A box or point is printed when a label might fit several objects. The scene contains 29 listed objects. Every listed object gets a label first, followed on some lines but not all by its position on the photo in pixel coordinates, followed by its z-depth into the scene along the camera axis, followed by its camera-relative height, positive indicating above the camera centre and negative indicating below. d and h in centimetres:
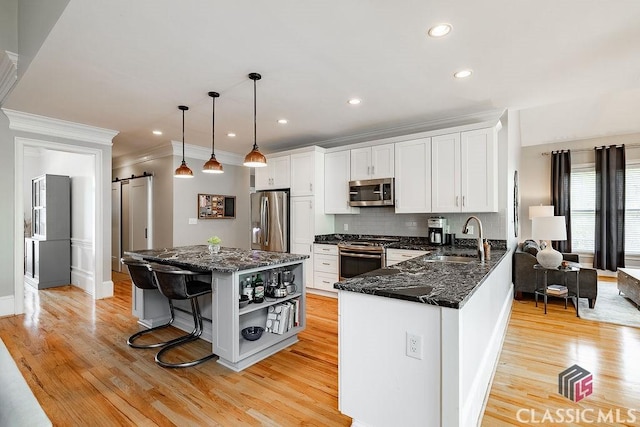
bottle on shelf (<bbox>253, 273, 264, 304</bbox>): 281 -72
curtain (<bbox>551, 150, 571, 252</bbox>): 653 +44
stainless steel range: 435 -64
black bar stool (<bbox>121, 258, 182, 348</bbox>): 282 -59
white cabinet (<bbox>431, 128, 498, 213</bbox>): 382 +51
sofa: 406 -92
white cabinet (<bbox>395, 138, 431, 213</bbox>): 426 +50
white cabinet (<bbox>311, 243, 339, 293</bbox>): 479 -85
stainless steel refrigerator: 520 -15
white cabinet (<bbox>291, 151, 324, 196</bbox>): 501 +66
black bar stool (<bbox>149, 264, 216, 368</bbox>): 255 -64
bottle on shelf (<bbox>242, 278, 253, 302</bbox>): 276 -69
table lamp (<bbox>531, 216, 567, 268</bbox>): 368 -28
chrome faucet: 278 -33
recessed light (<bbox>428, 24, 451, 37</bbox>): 213 +127
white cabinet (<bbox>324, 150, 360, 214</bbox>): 499 +48
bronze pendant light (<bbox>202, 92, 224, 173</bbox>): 344 +52
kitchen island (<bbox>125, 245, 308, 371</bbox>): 249 -84
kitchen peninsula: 145 -72
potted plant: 345 -36
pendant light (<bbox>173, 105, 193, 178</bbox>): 366 +50
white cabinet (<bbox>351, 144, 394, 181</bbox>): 456 +75
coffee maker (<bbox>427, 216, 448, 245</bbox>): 427 -26
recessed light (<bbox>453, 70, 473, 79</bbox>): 281 +126
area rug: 359 -128
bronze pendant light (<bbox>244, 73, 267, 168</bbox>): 304 +53
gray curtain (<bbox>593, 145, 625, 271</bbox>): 601 +7
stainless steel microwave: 454 +29
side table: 389 -90
